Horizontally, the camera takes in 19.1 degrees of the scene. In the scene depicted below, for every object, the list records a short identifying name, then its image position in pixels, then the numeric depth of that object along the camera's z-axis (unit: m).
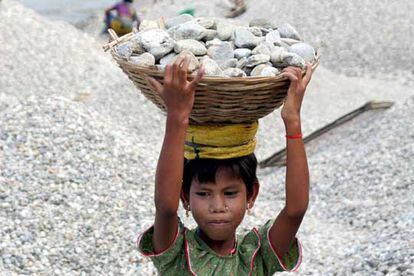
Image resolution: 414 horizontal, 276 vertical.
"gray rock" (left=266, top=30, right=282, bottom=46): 4.06
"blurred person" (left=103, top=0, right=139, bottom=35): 20.84
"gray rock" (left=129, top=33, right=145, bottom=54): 3.86
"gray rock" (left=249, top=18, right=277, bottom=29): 4.34
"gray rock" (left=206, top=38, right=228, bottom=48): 3.97
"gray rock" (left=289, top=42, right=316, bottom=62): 3.89
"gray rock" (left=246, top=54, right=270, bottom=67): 3.75
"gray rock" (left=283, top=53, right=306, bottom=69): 3.72
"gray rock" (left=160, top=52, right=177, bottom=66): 3.79
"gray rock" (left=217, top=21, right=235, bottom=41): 4.10
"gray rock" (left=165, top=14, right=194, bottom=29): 4.25
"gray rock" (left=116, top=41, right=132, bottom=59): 3.81
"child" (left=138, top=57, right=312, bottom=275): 3.59
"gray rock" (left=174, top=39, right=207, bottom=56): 3.84
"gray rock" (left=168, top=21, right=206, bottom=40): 3.99
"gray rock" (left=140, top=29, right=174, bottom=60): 3.82
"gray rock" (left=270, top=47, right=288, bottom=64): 3.77
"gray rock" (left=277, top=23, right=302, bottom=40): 4.21
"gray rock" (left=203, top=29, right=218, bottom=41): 4.06
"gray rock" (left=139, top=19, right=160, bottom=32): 4.11
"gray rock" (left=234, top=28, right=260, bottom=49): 3.97
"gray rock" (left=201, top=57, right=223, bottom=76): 3.62
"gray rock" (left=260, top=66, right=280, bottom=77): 3.61
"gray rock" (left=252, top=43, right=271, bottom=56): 3.88
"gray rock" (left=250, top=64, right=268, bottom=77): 3.67
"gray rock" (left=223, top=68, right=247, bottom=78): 3.64
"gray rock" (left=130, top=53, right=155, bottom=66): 3.72
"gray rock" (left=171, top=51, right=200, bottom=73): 3.59
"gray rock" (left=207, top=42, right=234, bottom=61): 3.86
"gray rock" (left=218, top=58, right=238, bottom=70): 3.80
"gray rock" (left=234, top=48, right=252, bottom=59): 3.88
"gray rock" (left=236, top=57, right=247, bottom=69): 3.79
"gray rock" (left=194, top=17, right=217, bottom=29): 4.13
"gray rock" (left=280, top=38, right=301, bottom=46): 4.07
